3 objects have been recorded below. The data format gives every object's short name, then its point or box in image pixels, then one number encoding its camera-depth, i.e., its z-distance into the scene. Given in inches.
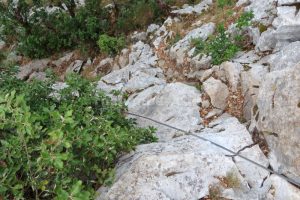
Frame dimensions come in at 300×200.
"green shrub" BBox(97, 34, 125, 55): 590.2
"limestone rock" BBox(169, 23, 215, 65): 480.8
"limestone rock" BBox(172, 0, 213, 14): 577.5
